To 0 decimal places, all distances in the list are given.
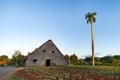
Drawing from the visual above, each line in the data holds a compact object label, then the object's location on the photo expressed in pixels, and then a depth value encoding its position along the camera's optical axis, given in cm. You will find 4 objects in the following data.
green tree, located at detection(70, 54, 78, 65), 2817
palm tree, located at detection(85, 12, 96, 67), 2280
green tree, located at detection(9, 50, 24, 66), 3289
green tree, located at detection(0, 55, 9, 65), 3766
